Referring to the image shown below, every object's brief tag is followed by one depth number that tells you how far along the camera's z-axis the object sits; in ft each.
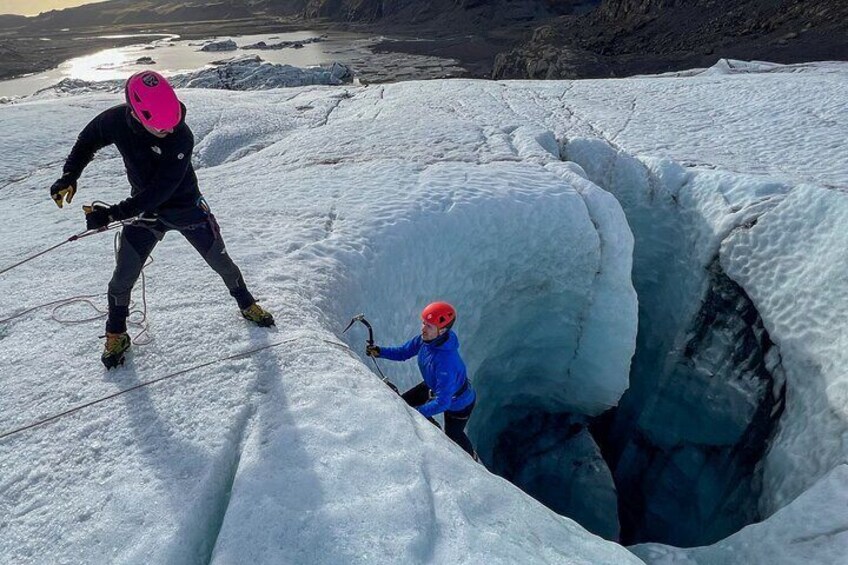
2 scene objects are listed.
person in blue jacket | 12.20
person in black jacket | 9.04
